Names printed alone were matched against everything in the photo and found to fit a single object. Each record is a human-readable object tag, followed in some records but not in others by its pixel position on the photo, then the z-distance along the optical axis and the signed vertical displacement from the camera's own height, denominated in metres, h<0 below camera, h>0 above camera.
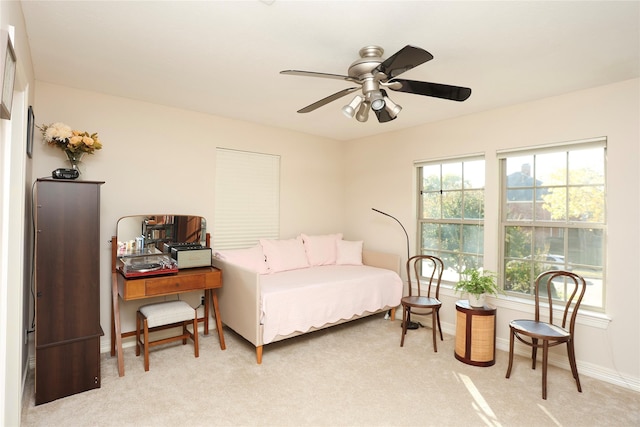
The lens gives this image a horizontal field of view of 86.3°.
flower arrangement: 2.72 +0.57
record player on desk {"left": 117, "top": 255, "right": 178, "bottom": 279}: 2.95 -0.51
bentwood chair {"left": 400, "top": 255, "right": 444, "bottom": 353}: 3.44 -0.89
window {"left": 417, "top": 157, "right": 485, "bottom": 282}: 3.83 +0.01
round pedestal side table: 3.04 -1.11
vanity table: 2.92 -0.58
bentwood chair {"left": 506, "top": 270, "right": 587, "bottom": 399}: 2.59 -0.92
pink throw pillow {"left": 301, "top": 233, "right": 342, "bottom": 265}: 4.42 -0.49
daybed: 3.12 -0.76
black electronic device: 2.62 +0.27
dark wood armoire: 2.40 -0.57
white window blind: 4.00 +0.15
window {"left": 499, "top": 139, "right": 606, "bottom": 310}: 3.01 -0.01
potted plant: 3.12 -0.68
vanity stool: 2.93 -0.96
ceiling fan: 1.99 +0.78
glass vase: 2.86 +0.44
